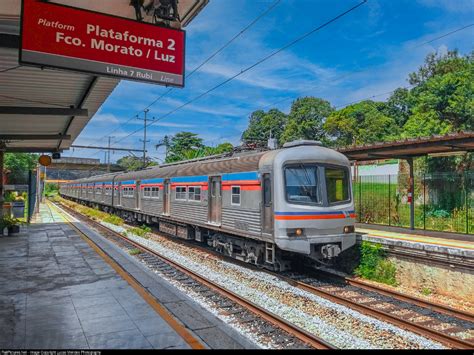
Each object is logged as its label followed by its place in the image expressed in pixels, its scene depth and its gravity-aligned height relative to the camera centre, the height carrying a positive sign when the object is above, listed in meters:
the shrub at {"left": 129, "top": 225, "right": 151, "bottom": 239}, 18.17 -1.90
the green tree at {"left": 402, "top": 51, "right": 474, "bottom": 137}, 29.30 +6.36
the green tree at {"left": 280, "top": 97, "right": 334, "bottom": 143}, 57.94 +10.40
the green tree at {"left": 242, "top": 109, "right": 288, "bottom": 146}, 70.00 +11.74
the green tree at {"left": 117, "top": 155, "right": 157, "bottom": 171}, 82.51 +6.81
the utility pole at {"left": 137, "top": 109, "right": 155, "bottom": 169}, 36.82 +4.98
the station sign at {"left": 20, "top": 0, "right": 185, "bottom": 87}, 5.00 +1.97
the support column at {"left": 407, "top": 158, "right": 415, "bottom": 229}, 13.98 -0.25
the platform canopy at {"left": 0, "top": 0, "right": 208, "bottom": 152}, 6.41 +2.46
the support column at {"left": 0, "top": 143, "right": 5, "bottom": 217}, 17.18 +0.96
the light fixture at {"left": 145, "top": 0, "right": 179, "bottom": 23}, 5.88 +2.66
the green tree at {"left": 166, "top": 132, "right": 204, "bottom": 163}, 58.83 +6.99
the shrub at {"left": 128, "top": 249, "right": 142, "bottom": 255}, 13.17 -2.01
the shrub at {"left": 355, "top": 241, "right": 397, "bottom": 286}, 10.27 -1.98
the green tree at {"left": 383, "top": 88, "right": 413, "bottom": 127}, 55.44 +11.95
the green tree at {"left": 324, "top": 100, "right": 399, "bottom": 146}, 49.81 +8.73
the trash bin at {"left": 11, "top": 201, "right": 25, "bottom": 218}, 21.80 -1.00
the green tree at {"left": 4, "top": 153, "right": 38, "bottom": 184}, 44.28 +2.89
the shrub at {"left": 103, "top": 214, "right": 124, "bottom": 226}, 23.23 -1.74
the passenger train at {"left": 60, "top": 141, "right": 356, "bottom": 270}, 9.33 -0.36
